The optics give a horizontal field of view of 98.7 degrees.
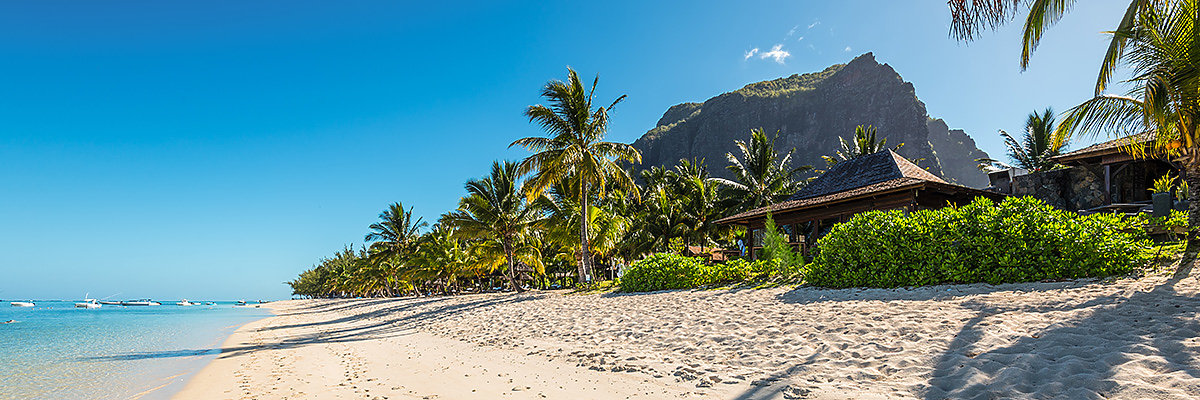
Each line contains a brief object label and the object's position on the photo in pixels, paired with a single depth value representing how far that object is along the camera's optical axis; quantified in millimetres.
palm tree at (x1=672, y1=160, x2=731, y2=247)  25359
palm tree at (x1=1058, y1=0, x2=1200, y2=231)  6543
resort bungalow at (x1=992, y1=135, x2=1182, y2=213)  15328
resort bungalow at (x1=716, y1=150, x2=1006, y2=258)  13633
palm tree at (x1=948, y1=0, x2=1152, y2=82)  6109
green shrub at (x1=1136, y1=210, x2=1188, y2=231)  8125
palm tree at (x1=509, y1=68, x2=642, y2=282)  17453
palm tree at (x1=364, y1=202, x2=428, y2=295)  39688
